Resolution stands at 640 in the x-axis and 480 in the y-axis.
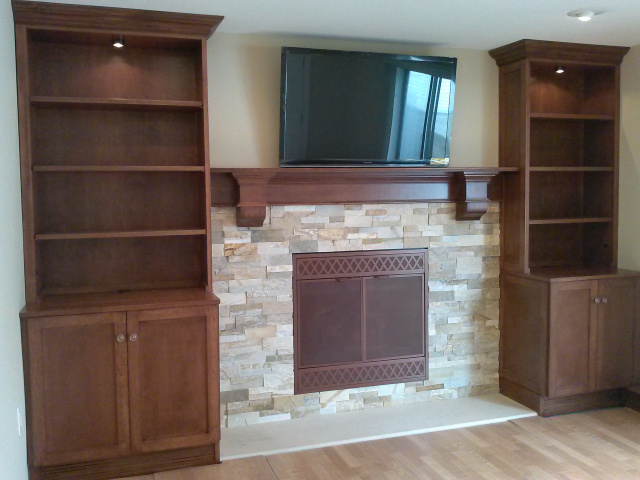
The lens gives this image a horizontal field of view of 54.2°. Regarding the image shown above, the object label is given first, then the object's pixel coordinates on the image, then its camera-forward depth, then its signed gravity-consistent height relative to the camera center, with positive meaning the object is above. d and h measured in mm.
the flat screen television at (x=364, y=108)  3508 +505
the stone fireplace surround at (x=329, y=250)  3613 -614
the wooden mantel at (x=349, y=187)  3426 +49
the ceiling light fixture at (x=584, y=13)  3164 +923
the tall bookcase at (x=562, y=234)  3777 -269
